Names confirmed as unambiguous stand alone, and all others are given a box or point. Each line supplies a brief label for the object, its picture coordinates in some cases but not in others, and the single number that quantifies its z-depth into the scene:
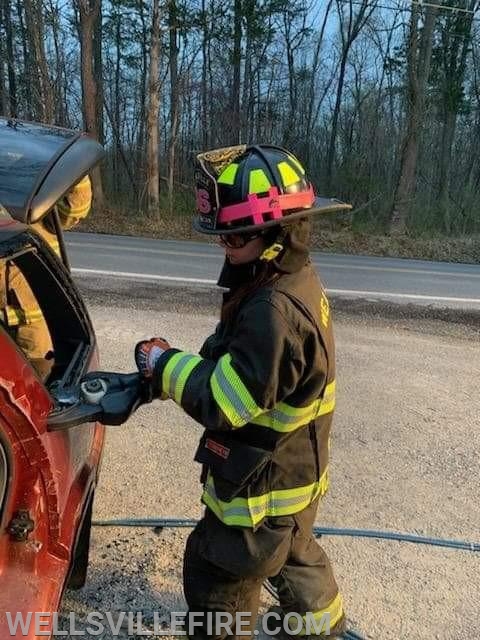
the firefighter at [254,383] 1.69
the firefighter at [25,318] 2.69
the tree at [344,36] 21.41
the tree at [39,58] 16.71
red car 1.50
